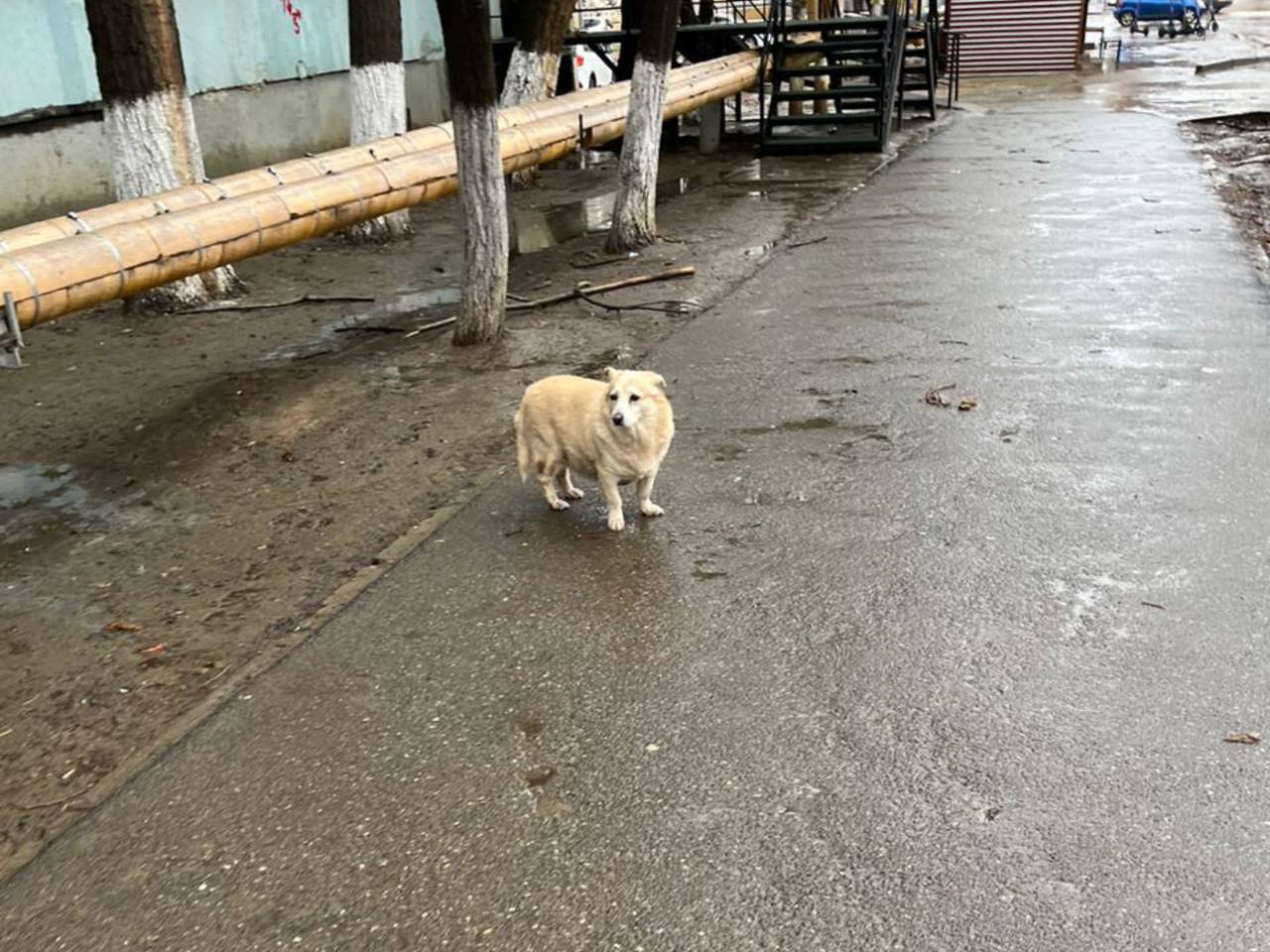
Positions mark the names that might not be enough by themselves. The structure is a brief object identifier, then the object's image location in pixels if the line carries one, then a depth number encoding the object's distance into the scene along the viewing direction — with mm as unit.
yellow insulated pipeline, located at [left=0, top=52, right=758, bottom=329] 6098
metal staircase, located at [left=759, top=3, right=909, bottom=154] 16766
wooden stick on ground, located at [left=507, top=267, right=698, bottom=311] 9289
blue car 39156
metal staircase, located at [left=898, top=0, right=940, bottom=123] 19734
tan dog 4906
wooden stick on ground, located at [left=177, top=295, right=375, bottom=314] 9608
